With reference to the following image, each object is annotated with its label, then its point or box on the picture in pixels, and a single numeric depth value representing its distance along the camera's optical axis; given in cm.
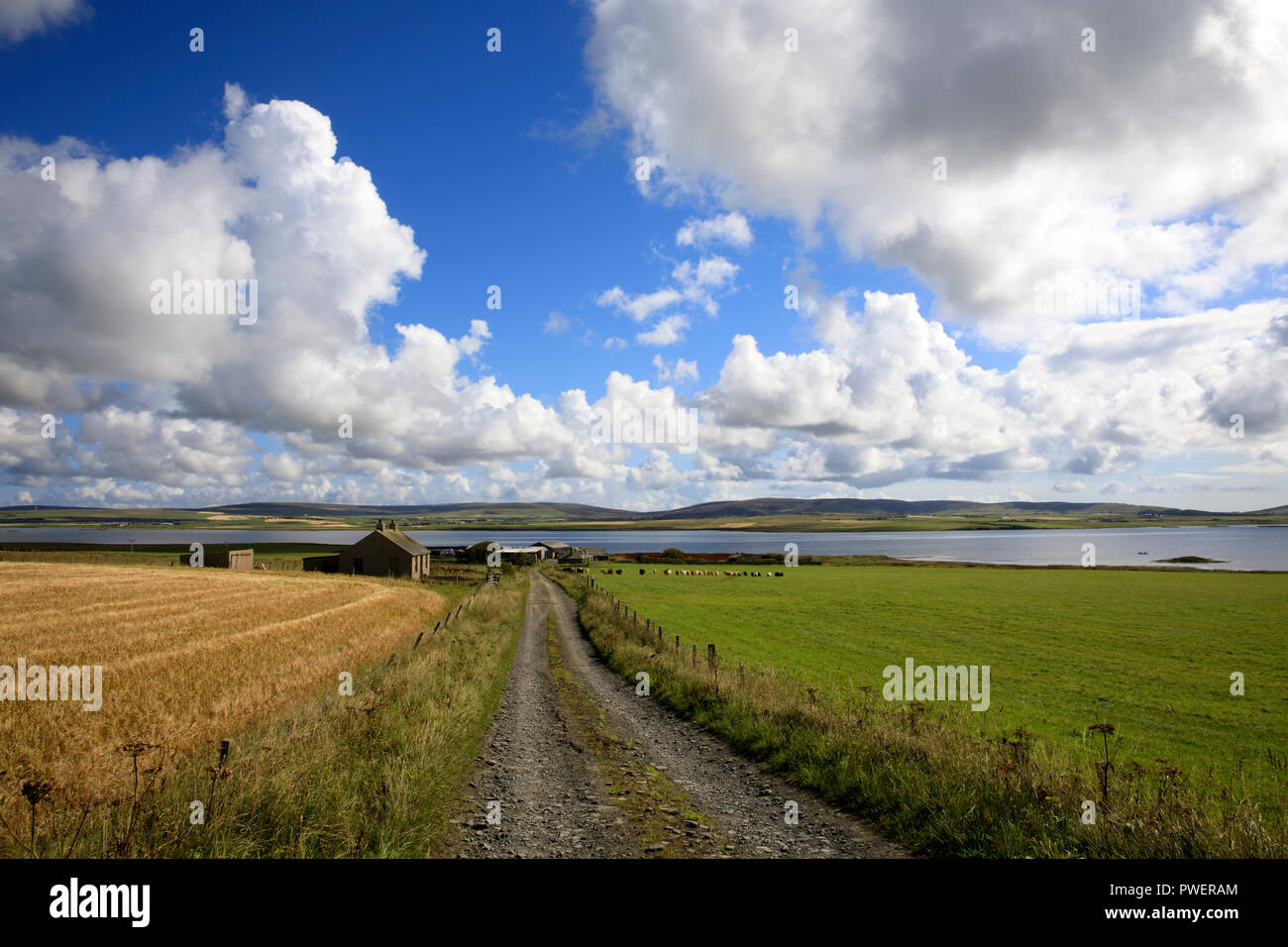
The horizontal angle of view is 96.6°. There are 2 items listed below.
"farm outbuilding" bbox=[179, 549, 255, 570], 7738
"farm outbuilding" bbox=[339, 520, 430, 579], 7531
